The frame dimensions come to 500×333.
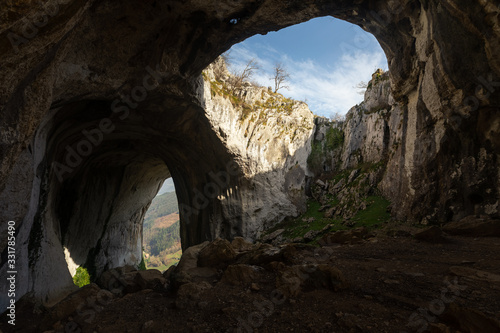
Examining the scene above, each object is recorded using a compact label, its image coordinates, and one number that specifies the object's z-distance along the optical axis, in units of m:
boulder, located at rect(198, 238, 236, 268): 6.95
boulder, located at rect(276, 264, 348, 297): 4.40
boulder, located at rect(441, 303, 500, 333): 2.57
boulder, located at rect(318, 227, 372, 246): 8.05
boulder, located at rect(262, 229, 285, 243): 13.45
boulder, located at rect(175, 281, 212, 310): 4.58
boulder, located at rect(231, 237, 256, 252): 8.23
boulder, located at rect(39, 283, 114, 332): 4.84
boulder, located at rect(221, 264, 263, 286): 5.36
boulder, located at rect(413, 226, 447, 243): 6.48
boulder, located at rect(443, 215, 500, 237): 6.42
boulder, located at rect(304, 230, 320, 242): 10.79
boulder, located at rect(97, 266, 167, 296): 6.30
